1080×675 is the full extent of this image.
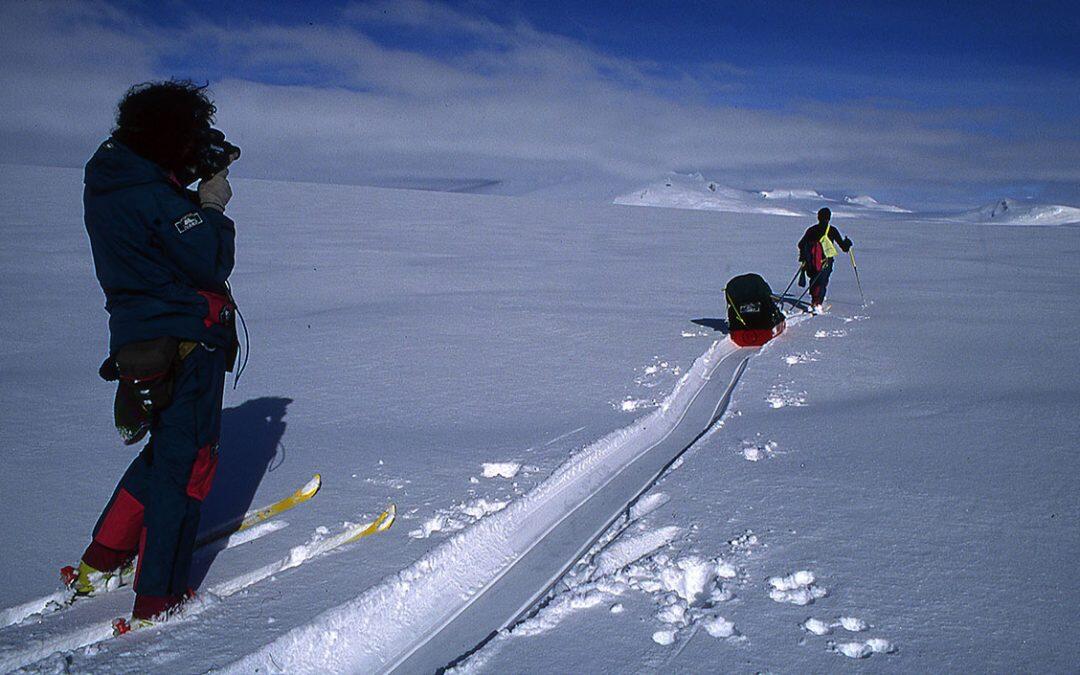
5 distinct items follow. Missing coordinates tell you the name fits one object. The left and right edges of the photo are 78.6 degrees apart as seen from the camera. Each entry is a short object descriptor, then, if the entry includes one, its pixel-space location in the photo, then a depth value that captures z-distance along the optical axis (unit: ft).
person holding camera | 7.16
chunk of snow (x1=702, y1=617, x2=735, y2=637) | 7.29
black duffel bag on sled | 23.68
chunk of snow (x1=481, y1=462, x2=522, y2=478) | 11.94
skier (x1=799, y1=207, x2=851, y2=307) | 29.94
